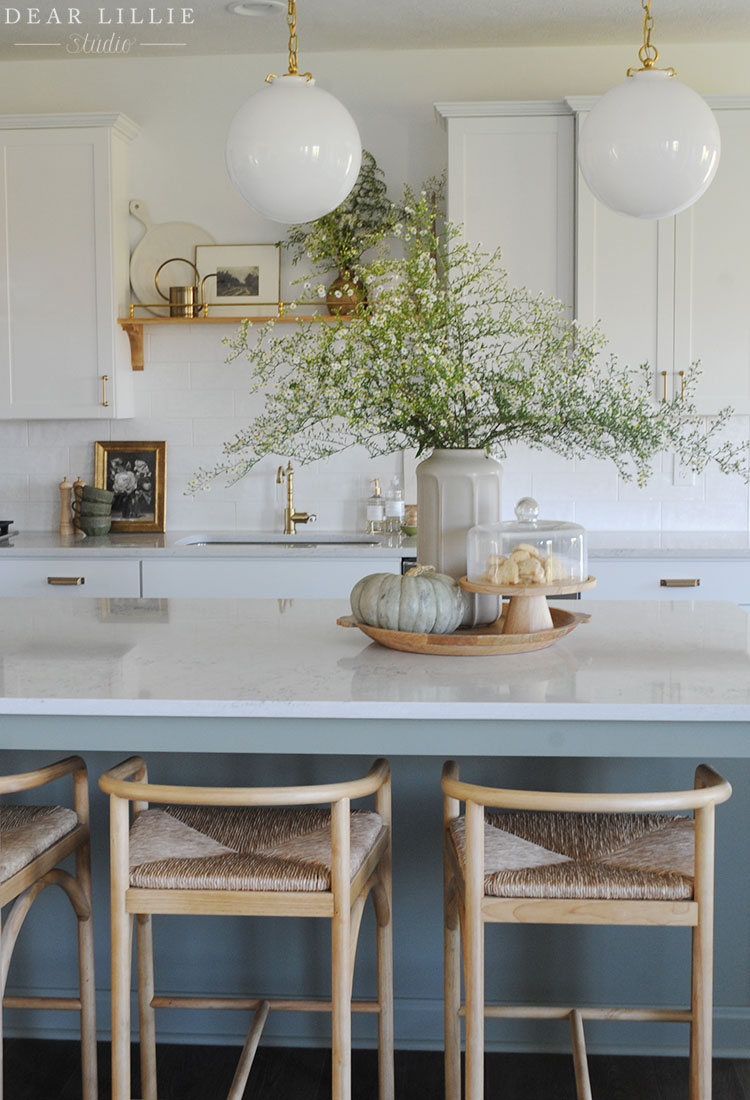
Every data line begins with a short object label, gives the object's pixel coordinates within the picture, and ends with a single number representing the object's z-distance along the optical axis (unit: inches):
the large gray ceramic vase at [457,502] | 102.1
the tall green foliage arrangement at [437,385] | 98.3
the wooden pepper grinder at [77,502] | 192.5
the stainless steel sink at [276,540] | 185.9
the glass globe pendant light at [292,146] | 90.9
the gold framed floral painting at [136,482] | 196.4
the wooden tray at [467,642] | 91.7
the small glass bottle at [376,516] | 189.2
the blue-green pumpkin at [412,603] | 93.0
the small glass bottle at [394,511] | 188.7
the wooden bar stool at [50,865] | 80.4
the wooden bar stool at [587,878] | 72.4
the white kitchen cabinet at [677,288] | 173.3
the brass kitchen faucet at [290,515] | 191.6
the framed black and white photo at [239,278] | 191.3
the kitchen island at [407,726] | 77.7
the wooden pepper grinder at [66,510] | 193.0
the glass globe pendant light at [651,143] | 88.9
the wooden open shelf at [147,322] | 185.9
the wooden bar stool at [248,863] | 73.2
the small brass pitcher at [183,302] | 188.4
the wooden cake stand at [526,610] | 92.6
